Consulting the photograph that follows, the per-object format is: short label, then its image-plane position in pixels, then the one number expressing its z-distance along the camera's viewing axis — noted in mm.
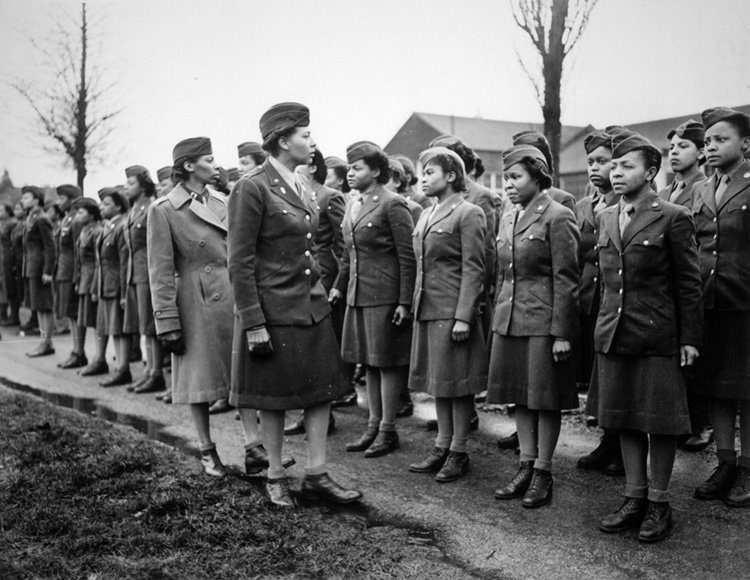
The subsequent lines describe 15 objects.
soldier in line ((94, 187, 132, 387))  8977
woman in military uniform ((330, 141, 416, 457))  5789
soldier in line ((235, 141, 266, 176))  7613
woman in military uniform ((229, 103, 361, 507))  4484
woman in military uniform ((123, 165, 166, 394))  8195
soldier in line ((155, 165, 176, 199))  8773
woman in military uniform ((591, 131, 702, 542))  4039
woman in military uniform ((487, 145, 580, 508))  4594
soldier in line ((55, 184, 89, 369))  10391
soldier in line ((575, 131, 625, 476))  5398
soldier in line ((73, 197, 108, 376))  9750
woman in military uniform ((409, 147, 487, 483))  5145
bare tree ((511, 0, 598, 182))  7125
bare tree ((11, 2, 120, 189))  7554
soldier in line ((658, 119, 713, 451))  5371
